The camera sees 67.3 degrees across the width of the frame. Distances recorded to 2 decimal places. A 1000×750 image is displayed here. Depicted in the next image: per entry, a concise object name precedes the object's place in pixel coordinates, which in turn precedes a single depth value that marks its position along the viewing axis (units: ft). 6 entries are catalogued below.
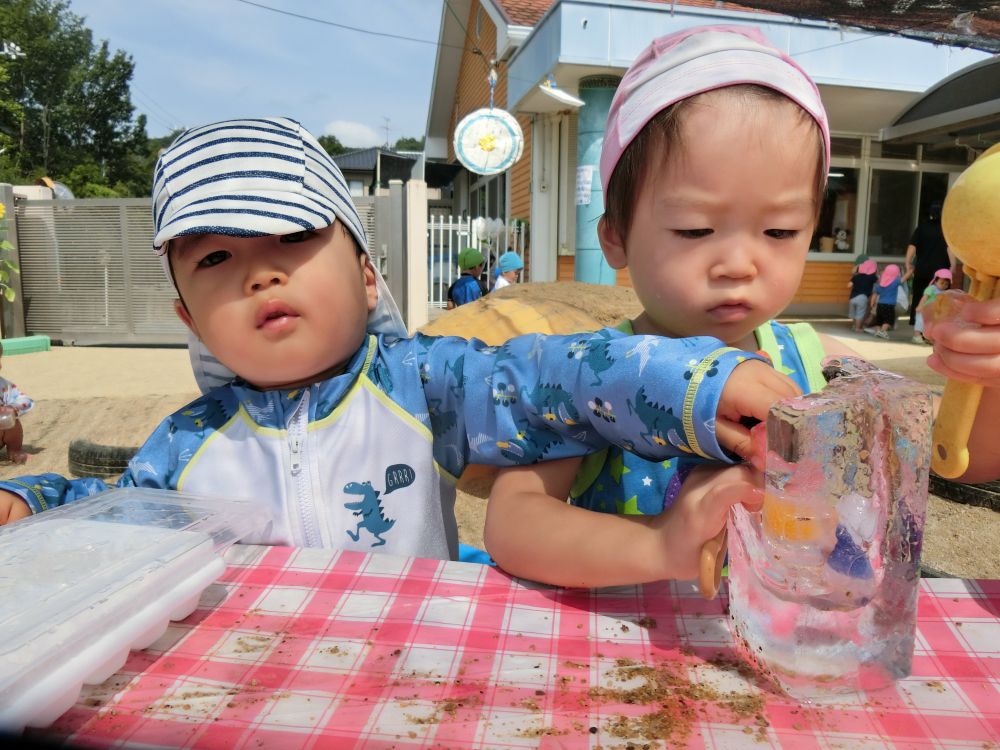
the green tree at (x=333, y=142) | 177.35
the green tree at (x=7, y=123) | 84.48
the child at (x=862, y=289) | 37.17
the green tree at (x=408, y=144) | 212.43
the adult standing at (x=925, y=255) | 29.38
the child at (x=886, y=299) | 35.40
